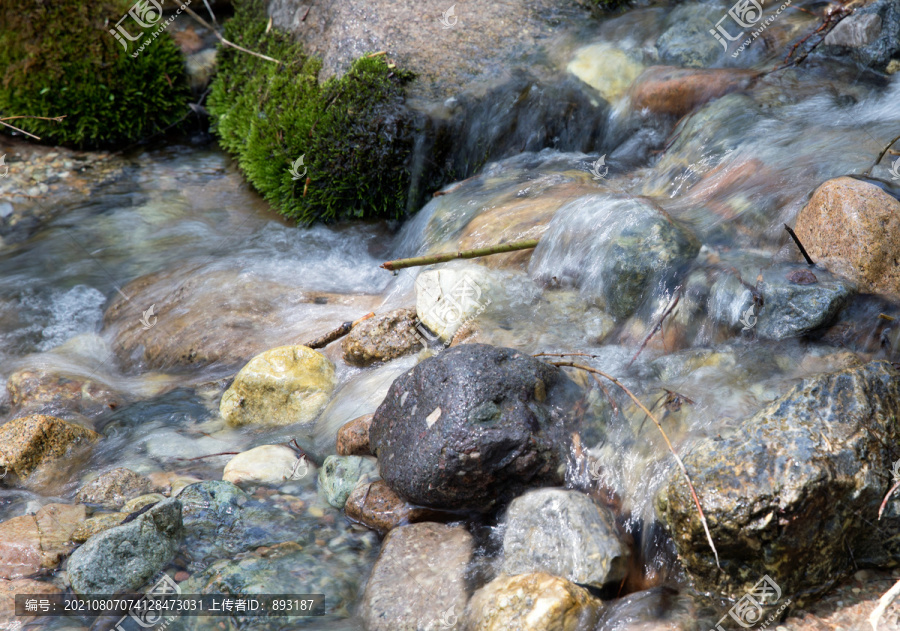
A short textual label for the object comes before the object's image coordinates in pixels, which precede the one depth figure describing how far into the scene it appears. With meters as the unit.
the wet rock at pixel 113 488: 3.57
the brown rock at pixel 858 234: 3.50
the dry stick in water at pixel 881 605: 1.91
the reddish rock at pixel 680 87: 5.55
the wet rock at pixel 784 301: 3.38
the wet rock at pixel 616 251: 3.94
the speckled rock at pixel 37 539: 3.14
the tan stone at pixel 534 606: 2.57
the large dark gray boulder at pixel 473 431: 3.08
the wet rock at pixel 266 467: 3.66
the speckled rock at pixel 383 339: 4.38
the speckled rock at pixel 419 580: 2.82
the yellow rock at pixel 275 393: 4.27
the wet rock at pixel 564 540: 2.79
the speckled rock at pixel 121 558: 2.97
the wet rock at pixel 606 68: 6.26
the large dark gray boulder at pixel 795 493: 2.52
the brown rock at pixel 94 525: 3.28
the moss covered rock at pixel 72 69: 7.30
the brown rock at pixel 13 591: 2.87
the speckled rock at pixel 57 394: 4.59
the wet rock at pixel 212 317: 5.07
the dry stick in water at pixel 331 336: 4.75
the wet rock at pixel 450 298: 4.23
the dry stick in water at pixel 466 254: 4.51
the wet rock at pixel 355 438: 3.69
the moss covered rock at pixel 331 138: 6.16
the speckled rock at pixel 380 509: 3.28
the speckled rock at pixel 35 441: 3.88
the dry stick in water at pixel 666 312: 3.79
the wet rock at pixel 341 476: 3.51
